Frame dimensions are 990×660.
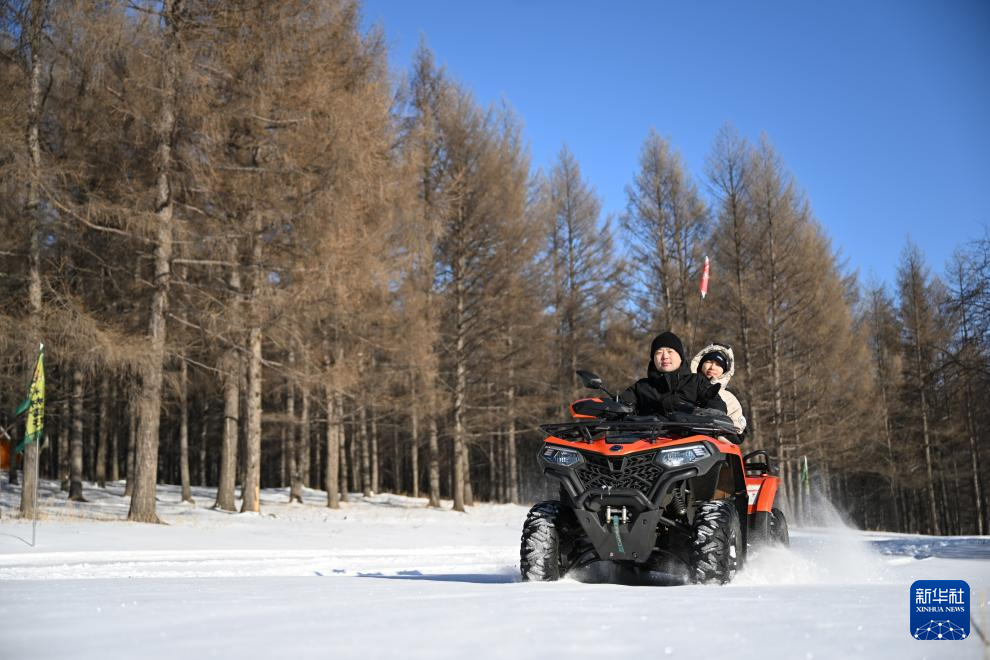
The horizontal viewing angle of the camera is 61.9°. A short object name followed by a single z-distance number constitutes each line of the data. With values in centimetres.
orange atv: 526
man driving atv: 637
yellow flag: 1226
